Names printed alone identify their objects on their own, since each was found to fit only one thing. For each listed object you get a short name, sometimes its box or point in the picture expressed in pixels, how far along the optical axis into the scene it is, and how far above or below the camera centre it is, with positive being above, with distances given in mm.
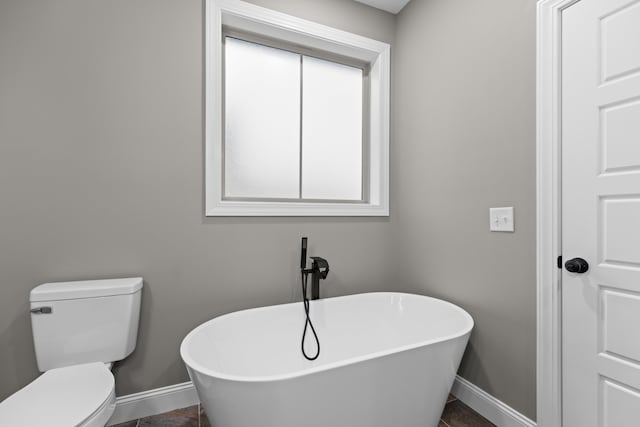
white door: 1155 +19
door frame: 1367 +28
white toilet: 1156 -601
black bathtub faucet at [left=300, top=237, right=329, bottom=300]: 1898 -354
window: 1903 +704
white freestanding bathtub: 1105 -684
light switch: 1562 -21
